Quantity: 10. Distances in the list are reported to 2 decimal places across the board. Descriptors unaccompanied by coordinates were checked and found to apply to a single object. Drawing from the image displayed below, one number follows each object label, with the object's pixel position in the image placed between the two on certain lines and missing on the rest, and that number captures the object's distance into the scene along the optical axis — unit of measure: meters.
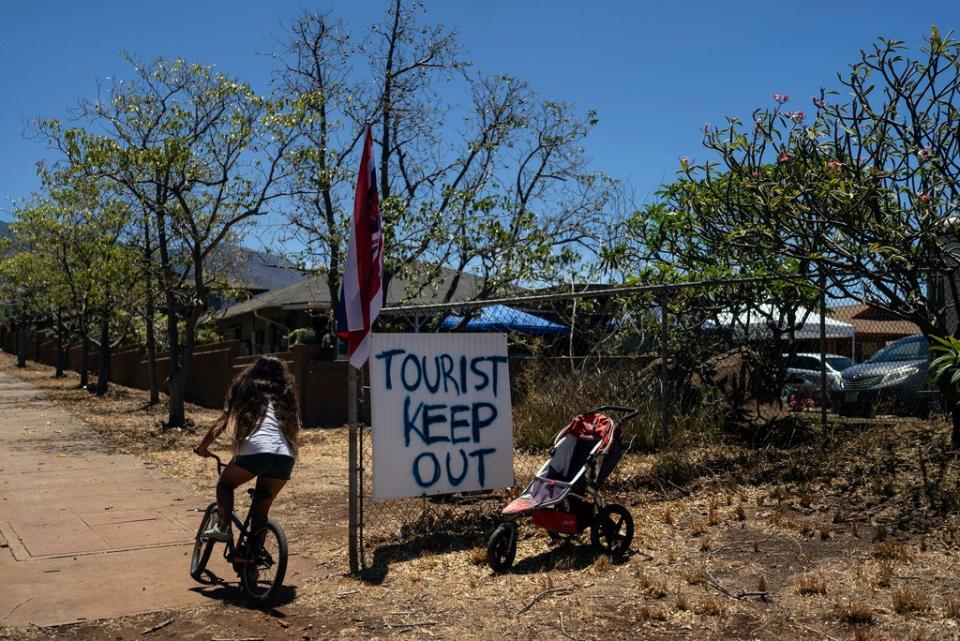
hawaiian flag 6.77
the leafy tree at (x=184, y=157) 15.33
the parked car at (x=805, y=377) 9.59
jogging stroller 6.59
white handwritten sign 7.34
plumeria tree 7.92
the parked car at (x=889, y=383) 9.15
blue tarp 11.31
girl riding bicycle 6.15
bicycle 6.07
